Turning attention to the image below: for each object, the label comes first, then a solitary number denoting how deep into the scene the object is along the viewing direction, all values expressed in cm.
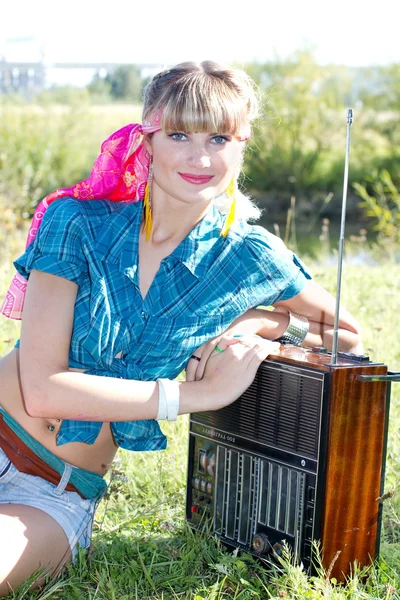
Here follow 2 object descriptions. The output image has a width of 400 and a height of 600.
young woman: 295
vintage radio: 291
